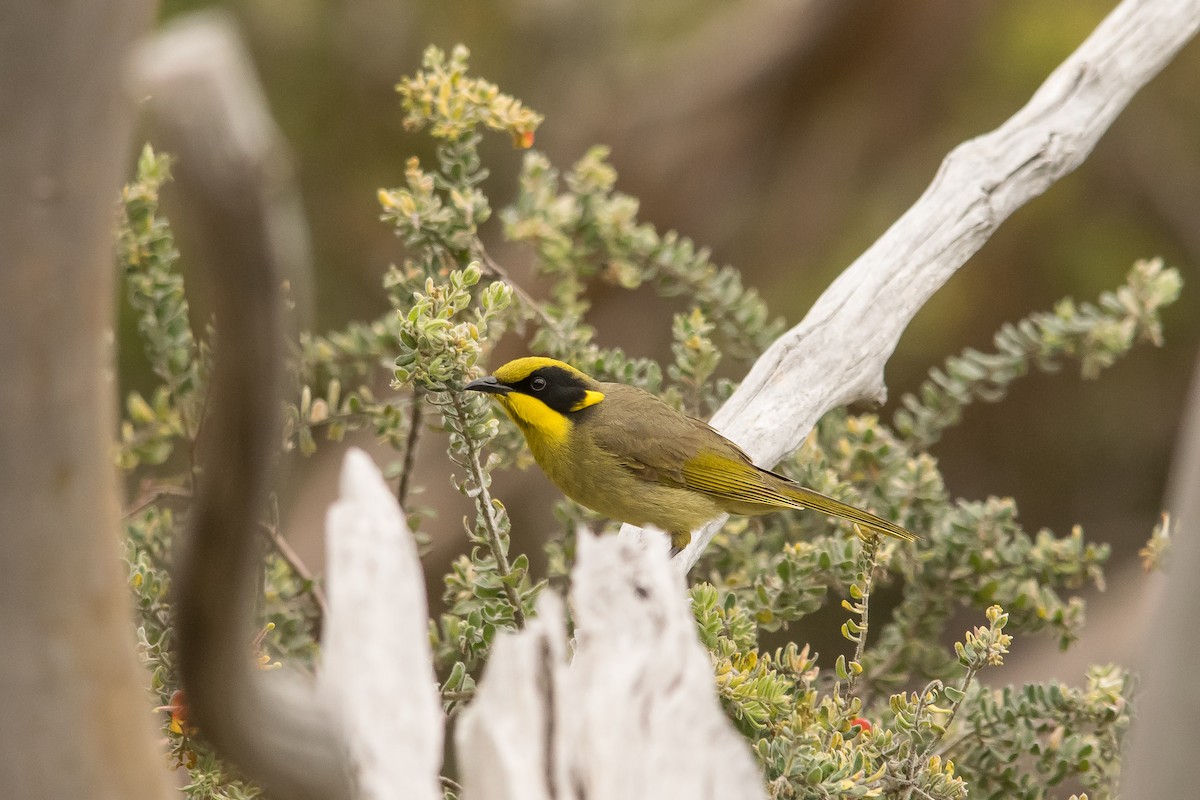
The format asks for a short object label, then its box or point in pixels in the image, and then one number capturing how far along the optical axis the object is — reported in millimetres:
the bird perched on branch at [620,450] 5703
